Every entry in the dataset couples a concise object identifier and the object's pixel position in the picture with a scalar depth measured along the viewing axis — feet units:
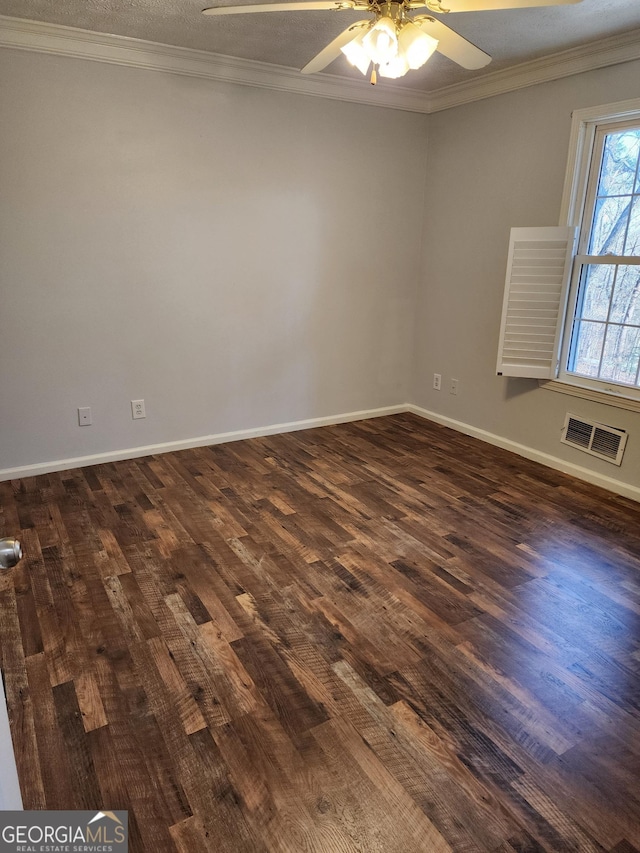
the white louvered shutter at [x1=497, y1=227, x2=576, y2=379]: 11.59
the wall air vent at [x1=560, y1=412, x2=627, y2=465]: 11.18
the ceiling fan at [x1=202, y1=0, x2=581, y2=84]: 5.86
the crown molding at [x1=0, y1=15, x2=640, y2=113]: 9.84
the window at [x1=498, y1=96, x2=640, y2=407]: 10.71
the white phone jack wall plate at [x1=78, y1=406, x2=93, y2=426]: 11.82
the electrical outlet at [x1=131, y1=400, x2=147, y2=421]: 12.41
